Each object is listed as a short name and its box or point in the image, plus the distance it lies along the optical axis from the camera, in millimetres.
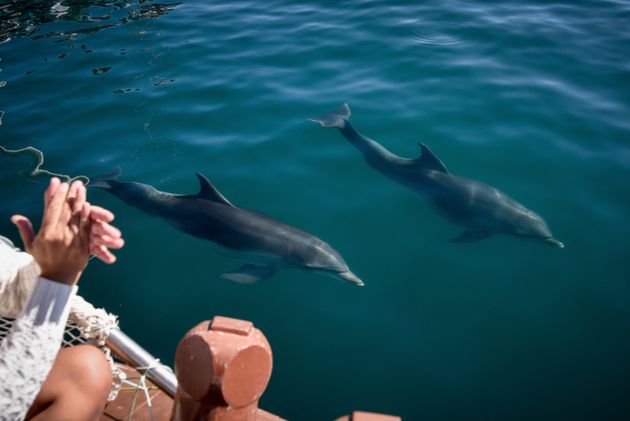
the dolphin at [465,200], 5910
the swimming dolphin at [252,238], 5527
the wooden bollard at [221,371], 1577
